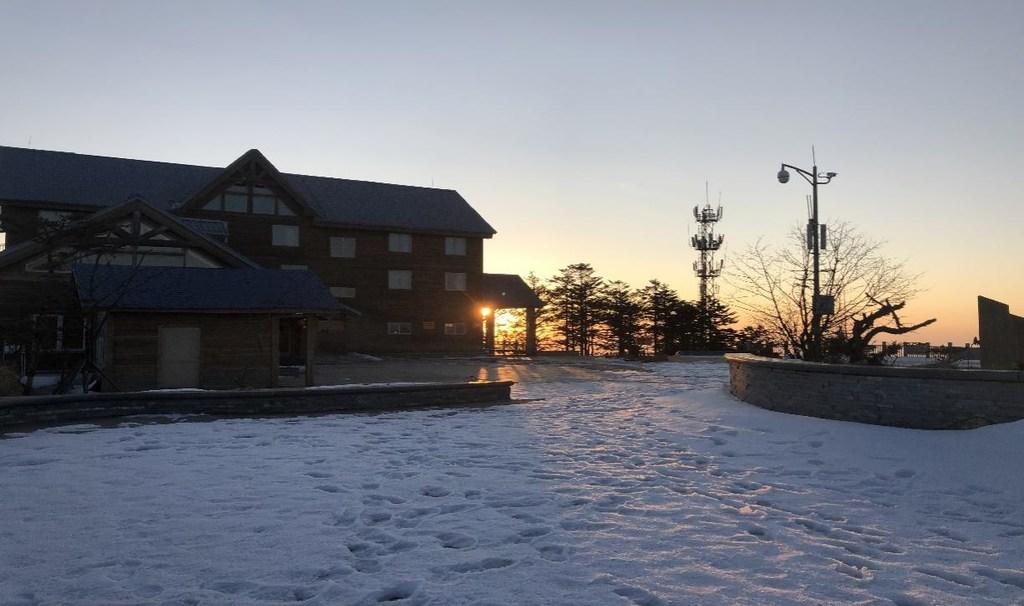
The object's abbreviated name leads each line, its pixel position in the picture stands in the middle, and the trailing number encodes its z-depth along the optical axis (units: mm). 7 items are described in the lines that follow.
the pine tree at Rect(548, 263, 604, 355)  56938
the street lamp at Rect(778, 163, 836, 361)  18438
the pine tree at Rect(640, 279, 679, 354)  50781
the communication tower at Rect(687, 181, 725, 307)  54000
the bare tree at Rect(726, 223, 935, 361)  17781
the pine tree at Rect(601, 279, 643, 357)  54000
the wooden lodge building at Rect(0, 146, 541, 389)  19469
